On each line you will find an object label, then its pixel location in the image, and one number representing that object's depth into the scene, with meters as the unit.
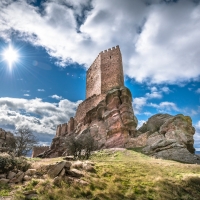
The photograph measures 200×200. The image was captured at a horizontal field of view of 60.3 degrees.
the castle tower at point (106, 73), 37.12
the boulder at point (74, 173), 10.04
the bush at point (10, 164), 10.49
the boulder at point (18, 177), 9.27
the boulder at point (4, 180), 8.89
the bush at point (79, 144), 20.83
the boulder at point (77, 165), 11.57
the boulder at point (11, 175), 9.59
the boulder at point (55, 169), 9.69
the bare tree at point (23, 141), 21.53
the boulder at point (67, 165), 10.47
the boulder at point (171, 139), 19.47
